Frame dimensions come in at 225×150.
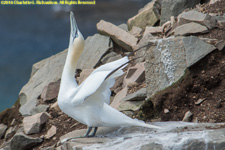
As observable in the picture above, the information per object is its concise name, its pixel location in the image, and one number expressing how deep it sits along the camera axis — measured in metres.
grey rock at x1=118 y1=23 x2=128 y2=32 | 23.52
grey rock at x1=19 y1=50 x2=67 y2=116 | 19.60
